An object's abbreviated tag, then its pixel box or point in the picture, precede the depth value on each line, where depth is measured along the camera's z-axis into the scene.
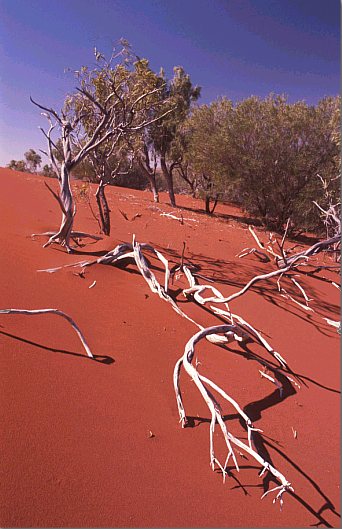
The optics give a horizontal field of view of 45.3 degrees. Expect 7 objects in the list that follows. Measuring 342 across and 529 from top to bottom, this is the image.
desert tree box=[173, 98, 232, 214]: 15.16
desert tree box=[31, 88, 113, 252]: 4.77
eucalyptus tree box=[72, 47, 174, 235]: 6.66
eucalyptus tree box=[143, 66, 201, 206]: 18.44
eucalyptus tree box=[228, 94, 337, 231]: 14.08
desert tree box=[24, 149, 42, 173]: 36.54
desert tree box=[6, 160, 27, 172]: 34.19
